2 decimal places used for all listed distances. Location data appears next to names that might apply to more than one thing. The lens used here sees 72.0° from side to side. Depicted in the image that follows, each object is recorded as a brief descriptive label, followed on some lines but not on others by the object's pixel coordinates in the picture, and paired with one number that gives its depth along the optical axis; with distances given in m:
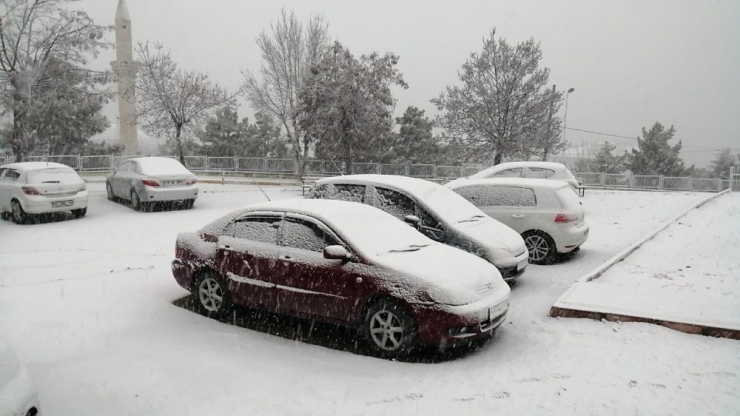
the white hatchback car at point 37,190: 12.20
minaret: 21.09
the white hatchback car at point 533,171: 15.30
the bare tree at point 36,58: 15.03
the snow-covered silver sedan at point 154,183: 14.29
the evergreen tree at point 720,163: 53.86
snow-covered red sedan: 4.92
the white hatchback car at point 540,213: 9.03
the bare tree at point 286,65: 33.12
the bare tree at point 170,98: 26.50
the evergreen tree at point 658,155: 50.12
